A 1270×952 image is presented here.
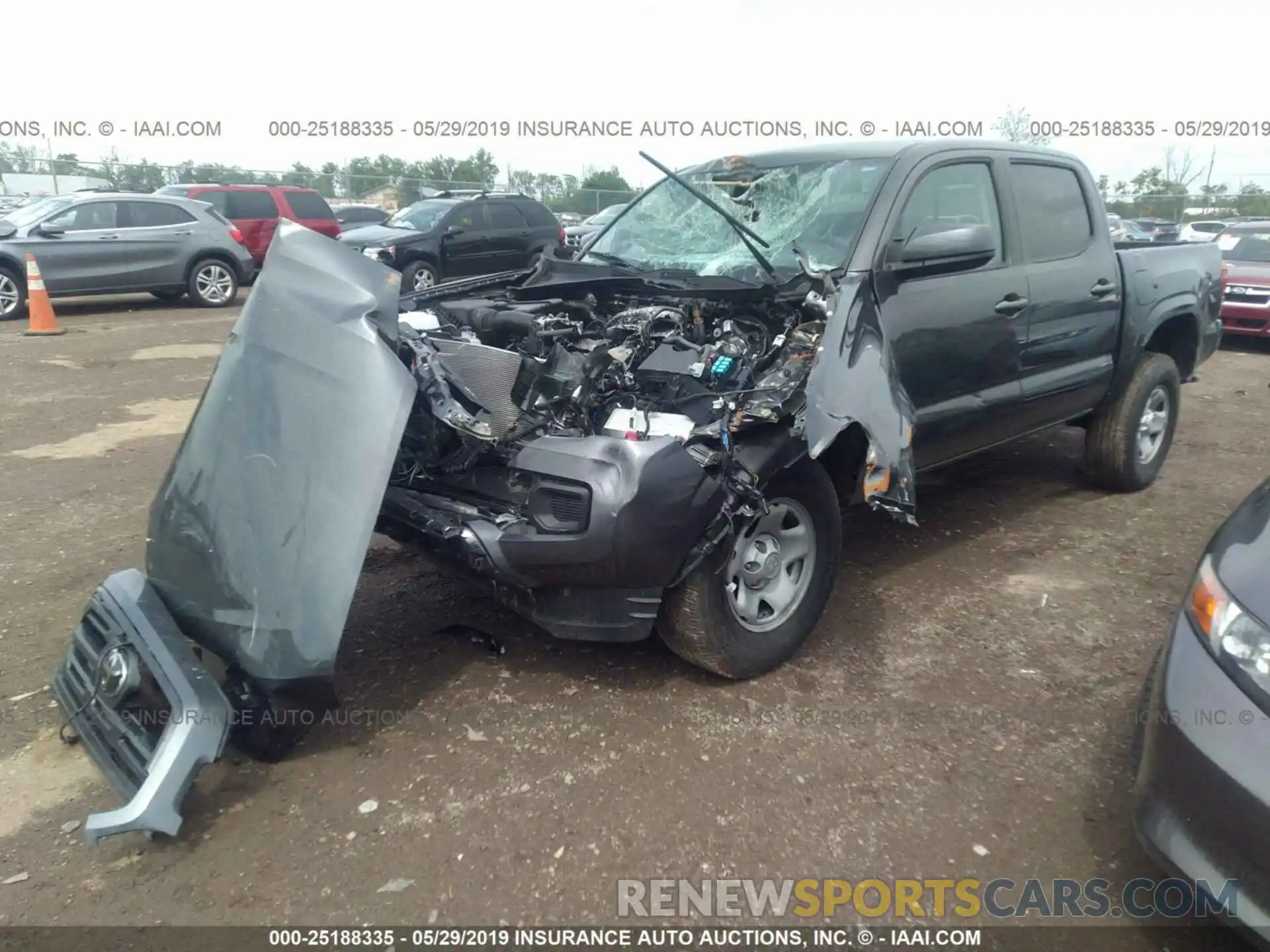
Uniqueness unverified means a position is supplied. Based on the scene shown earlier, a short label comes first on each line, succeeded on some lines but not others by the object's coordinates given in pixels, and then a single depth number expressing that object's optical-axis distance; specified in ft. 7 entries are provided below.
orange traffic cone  34.09
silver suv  38.09
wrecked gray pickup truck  8.52
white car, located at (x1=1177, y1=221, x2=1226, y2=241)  73.04
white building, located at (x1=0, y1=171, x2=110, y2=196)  80.85
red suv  50.24
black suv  44.93
